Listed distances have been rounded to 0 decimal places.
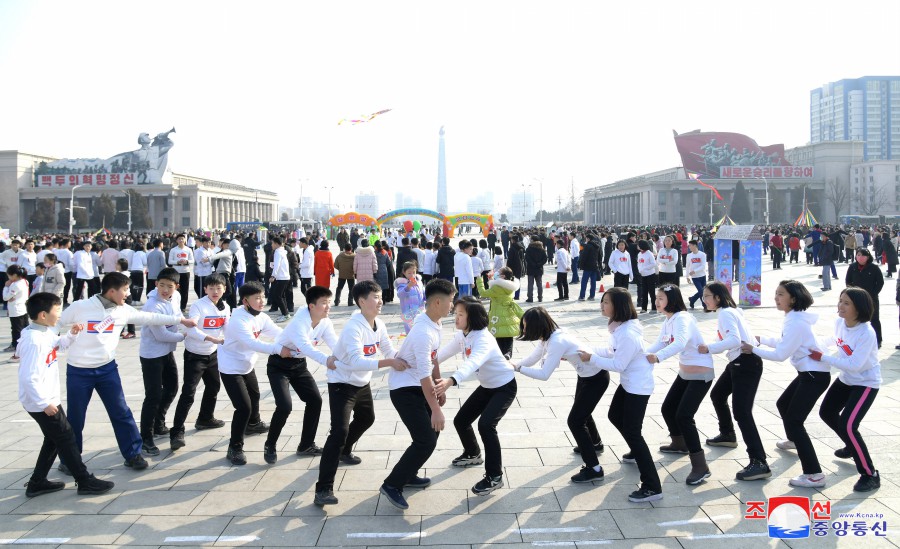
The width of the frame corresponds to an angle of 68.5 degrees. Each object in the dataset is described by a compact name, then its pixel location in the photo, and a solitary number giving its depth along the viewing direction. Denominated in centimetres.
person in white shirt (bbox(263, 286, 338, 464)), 515
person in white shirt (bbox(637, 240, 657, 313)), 1332
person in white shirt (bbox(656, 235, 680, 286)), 1291
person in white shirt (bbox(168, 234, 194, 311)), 1395
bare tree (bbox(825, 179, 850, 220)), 8350
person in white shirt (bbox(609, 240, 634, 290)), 1456
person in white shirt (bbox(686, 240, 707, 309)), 1331
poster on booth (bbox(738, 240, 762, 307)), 1400
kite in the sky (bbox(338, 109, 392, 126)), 2884
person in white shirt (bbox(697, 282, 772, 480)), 485
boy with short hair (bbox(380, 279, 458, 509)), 433
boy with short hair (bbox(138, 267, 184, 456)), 567
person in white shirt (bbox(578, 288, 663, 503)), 454
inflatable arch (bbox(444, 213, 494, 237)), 3884
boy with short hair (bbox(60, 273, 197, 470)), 494
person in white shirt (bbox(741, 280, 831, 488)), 468
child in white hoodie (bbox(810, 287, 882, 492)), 463
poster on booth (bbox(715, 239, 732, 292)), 1467
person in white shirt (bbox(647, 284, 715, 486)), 477
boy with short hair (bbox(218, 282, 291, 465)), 530
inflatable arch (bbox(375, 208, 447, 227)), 4116
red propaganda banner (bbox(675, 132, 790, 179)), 8381
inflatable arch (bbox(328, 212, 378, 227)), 4372
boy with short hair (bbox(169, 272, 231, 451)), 574
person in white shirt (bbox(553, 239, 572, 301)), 1639
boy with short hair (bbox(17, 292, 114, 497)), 455
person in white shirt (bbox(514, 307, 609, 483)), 478
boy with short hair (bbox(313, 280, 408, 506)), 446
